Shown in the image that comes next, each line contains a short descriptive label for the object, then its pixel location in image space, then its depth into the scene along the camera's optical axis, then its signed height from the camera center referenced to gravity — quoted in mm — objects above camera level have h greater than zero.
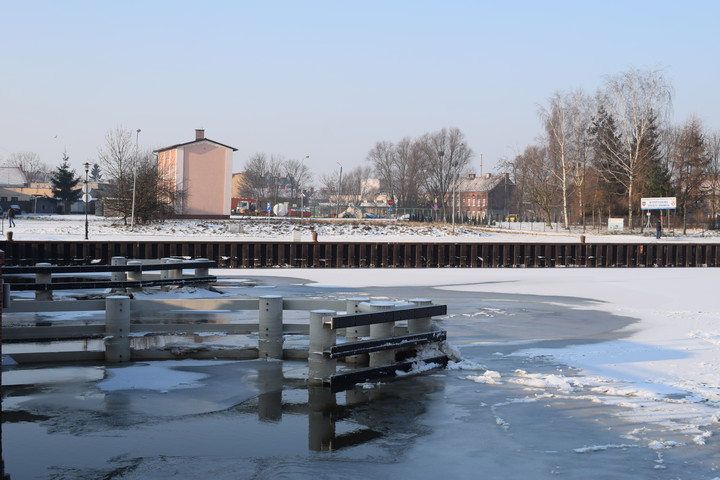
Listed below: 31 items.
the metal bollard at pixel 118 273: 21391 -1406
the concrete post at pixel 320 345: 10961 -1623
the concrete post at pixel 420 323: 12375 -1457
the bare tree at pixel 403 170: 140375 +10881
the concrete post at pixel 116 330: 12359 -1673
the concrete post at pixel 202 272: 22781 -1364
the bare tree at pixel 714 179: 84562 +6750
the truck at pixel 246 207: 109806 +2763
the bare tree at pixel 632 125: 74250 +10464
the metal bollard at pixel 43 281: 19469 -1487
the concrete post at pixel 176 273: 21939 -1360
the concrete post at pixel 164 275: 21781 -1454
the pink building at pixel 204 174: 82000 +5229
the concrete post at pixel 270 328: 12695 -1632
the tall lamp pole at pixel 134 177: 58141 +3418
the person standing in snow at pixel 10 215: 58531 +333
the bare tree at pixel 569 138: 82750 +10218
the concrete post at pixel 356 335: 12758 -1715
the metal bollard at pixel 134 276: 20766 -1411
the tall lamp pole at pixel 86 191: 50500 +1944
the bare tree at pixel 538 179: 92938 +6706
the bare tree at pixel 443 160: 133125 +11889
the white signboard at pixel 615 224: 73812 +1020
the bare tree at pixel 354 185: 183262 +10334
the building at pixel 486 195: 178625 +8238
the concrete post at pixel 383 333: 11812 -1550
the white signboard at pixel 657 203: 68250 +2869
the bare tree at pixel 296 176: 170250 +11075
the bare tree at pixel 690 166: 80500 +7272
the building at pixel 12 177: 152975 +8290
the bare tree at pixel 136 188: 63750 +2795
